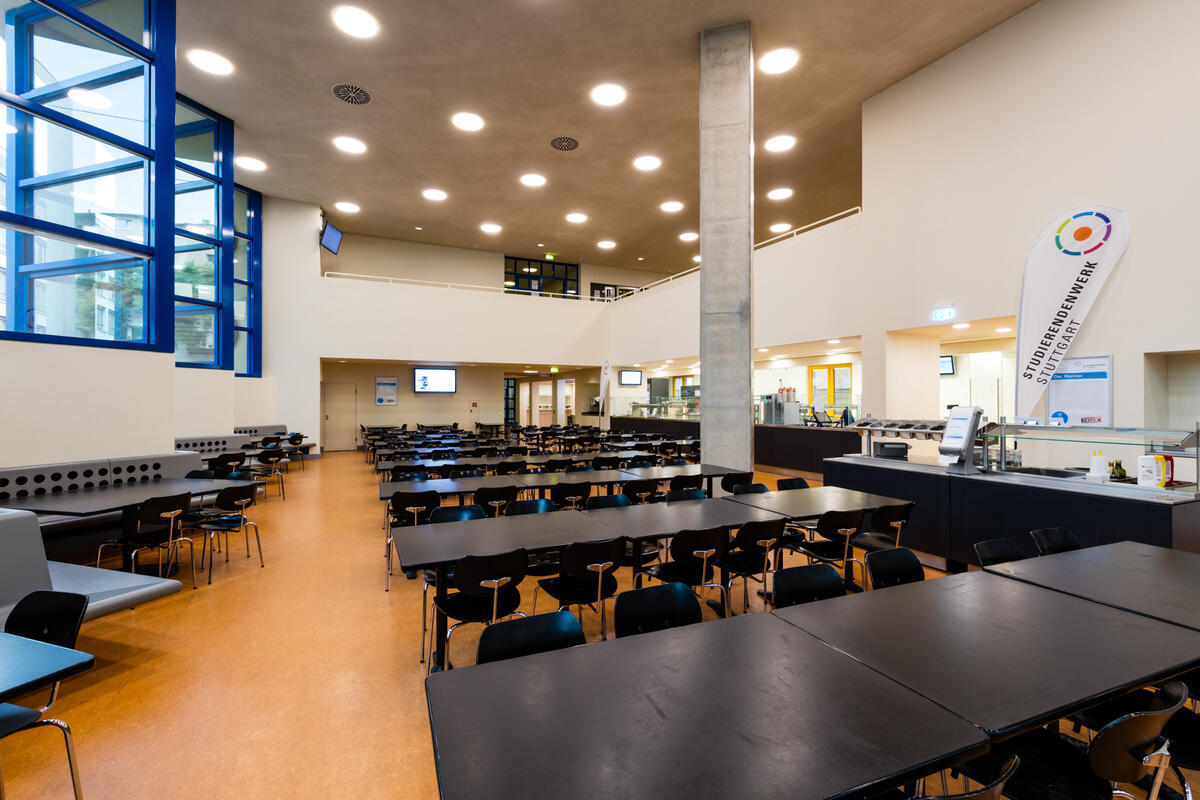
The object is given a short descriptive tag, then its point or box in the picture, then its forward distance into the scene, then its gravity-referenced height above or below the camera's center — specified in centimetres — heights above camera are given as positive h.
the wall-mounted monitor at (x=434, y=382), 1525 +59
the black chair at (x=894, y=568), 253 -81
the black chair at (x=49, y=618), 202 -84
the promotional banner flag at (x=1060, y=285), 509 +120
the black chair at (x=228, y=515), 448 -103
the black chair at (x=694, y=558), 310 -99
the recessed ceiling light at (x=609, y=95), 752 +450
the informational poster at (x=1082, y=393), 507 +8
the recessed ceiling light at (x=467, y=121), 833 +454
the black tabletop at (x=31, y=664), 154 -83
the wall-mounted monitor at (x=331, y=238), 1220 +389
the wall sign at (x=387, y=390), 1509 +34
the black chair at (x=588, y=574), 281 -100
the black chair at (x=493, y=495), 465 -84
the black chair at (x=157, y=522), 385 -92
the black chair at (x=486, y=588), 256 -95
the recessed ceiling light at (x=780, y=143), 899 +452
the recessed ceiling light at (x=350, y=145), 914 +458
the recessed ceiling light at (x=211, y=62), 695 +460
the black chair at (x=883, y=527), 362 -90
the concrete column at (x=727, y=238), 621 +196
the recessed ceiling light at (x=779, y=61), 668 +444
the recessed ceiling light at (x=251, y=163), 994 +459
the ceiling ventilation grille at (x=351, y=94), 757 +455
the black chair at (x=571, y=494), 469 -83
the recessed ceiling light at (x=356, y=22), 604 +449
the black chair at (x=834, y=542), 340 -102
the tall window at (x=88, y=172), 430 +210
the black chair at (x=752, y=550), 321 -98
